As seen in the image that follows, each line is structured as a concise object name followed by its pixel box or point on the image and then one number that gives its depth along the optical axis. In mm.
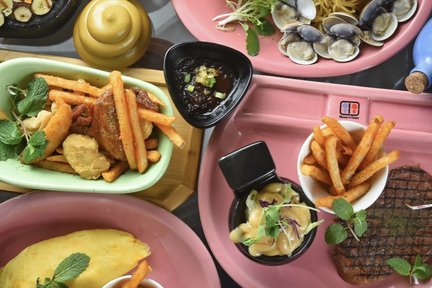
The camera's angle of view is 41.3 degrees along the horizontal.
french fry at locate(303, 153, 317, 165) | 1327
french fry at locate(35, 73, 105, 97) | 1320
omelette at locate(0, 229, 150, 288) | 1390
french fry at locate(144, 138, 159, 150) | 1335
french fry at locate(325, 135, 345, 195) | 1271
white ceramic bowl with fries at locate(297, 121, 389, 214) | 1308
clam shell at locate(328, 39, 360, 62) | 1458
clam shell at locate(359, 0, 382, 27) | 1445
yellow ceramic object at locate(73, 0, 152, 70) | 1378
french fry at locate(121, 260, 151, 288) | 1310
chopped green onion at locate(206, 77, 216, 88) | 1393
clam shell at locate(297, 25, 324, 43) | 1454
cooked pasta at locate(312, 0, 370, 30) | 1510
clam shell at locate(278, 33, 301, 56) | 1491
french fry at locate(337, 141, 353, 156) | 1324
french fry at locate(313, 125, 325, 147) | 1285
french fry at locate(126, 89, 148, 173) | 1289
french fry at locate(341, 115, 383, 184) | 1273
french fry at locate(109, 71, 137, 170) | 1278
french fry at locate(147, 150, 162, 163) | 1310
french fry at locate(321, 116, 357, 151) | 1272
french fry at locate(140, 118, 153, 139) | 1316
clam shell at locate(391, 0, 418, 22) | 1437
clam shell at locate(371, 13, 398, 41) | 1443
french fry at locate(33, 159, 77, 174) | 1330
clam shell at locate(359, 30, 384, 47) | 1455
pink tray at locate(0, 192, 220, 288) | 1396
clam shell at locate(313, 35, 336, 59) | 1476
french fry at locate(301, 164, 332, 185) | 1282
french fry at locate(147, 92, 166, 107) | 1315
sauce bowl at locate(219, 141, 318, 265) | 1297
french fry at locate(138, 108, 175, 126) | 1287
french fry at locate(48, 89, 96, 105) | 1318
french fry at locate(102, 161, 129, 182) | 1306
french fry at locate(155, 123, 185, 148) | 1290
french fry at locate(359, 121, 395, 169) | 1278
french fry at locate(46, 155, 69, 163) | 1326
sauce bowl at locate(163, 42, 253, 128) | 1357
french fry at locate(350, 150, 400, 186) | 1257
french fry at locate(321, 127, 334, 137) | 1310
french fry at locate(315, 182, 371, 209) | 1283
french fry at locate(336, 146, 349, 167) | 1334
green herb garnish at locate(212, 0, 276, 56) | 1478
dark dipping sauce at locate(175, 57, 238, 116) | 1387
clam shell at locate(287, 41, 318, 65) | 1469
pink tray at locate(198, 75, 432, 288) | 1418
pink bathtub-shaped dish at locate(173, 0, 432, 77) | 1422
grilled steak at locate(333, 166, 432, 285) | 1410
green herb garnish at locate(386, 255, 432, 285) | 1352
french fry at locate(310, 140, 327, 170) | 1293
